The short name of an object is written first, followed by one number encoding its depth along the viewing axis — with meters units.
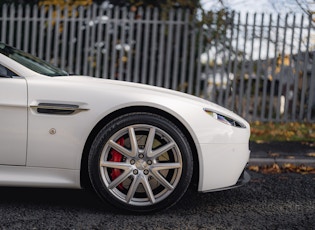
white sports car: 3.38
